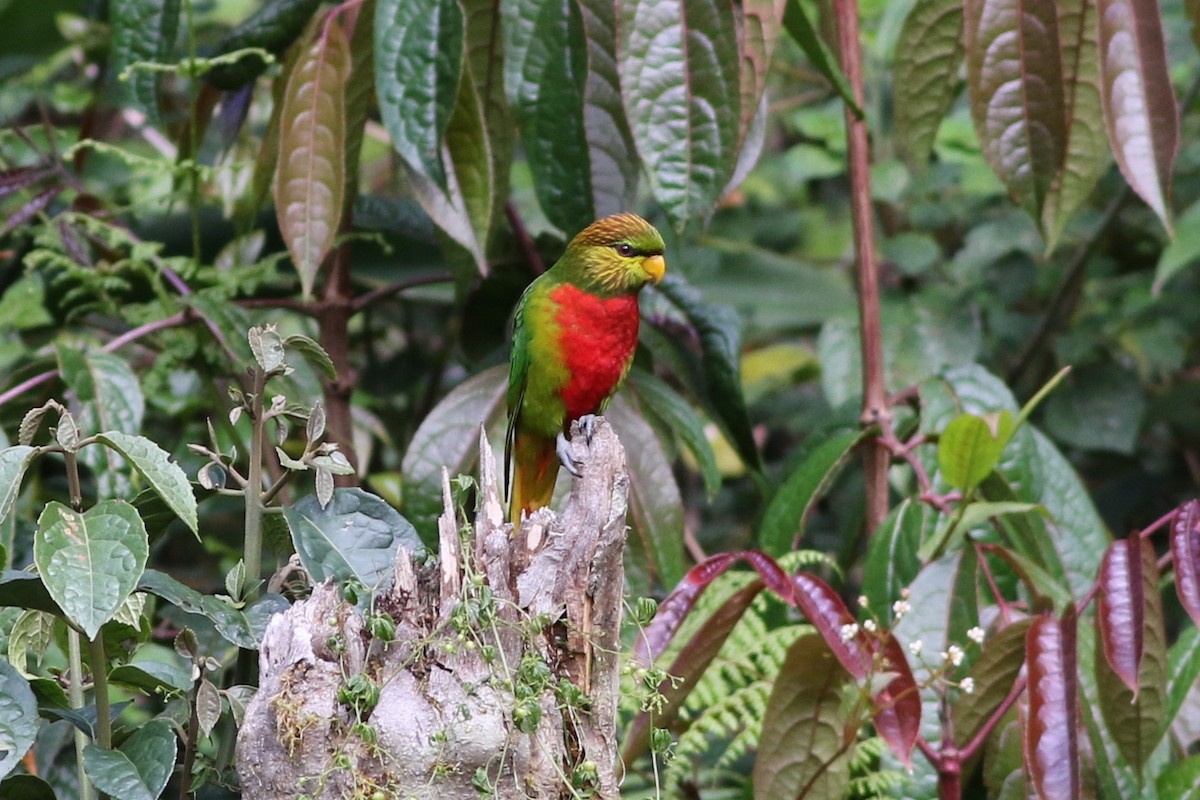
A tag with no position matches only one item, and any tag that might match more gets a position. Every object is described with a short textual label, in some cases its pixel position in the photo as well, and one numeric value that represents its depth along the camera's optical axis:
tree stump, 8.61
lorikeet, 8.92
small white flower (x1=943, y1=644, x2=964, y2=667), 8.70
